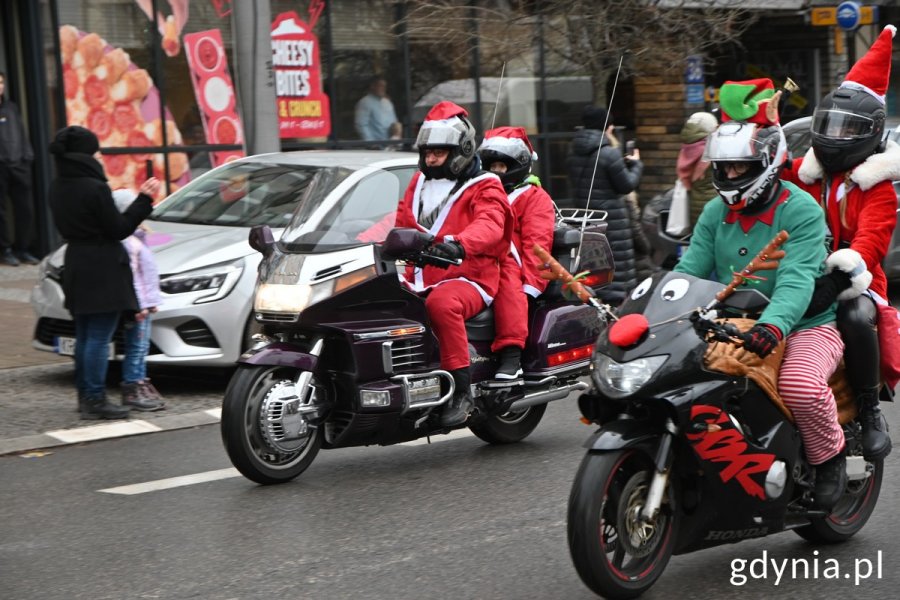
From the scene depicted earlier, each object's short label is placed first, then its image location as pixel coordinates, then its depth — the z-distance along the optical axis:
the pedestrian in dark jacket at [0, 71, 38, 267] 14.41
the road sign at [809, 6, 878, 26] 21.42
